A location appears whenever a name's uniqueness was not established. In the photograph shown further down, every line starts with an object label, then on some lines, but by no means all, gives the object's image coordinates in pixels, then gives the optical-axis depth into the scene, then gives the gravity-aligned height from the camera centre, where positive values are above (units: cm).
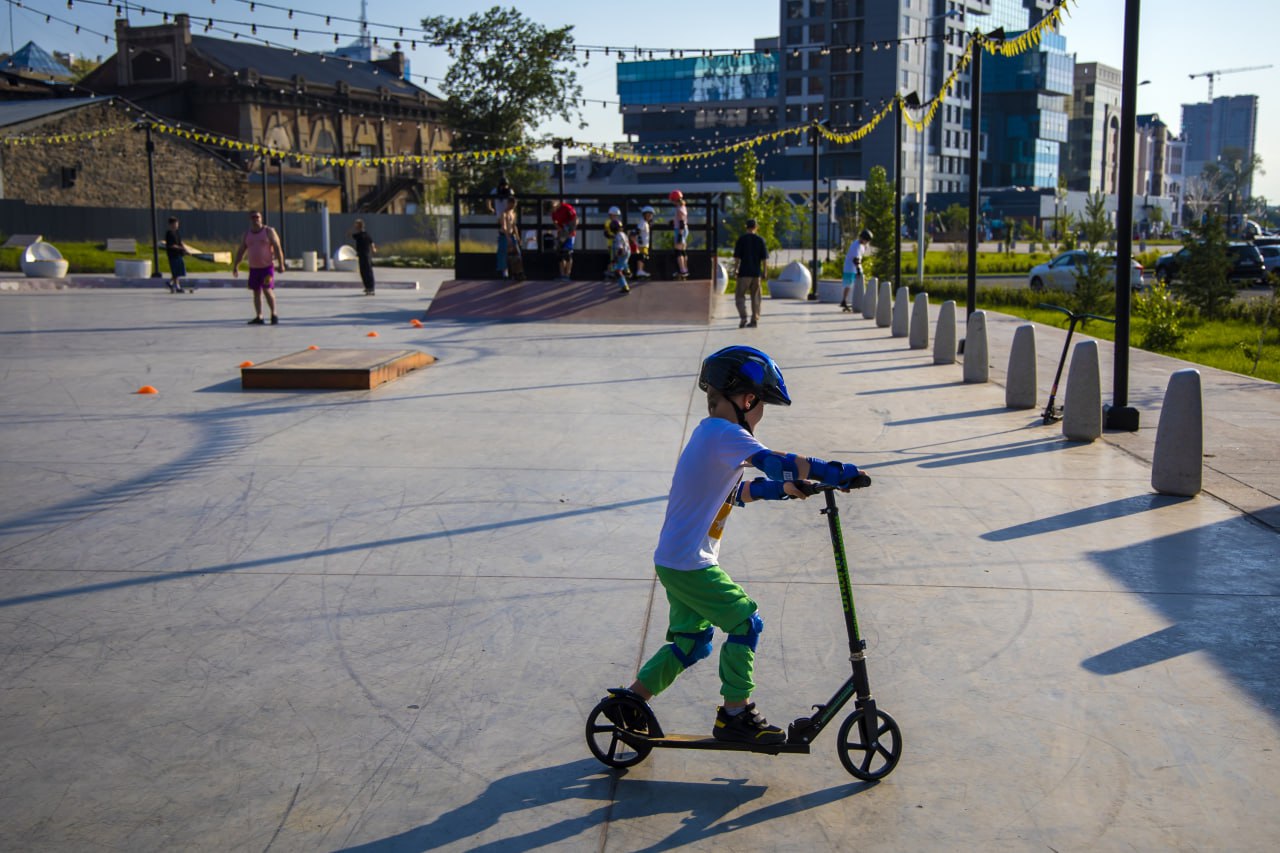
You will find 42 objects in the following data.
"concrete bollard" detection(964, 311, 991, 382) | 1379 -93
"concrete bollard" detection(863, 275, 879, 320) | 2380 -49
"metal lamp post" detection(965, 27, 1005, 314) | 1673 +186
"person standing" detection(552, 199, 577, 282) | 2402 +94
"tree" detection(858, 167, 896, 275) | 3372 +172
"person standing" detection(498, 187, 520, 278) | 2311 +100
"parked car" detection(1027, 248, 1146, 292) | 3366 +4
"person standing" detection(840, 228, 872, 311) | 2562 +27
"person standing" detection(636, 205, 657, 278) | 2491 +92
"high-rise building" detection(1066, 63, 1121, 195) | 14075 +1824
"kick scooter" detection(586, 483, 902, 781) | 376 -153
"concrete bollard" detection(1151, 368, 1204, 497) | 805 -115
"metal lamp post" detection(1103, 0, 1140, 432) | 1045 +81
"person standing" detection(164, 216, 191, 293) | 3055 +64
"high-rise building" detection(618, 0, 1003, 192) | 10306 +1828
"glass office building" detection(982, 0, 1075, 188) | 12000 +1790
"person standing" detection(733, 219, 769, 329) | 1945 +16
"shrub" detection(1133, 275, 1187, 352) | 1888 -83
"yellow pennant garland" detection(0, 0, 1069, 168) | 1571 +445
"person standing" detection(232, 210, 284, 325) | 1855 +41
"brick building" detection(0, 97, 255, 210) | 5216 +571
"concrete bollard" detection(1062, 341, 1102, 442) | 1011 -109
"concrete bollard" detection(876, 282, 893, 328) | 2131 -54
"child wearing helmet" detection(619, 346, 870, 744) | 377 -87
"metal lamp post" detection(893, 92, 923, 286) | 2511 +237
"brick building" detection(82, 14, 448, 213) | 6638 +1043
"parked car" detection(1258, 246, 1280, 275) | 4209 +75
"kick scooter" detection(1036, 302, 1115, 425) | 1106 -131
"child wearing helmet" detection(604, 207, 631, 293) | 2300 +58
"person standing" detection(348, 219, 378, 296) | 2719 +64
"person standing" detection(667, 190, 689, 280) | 2286 +92
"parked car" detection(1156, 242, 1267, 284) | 3797 +34
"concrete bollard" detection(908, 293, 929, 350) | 1738 -74
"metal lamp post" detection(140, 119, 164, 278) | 3463 +136
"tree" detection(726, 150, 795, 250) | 3712 +251
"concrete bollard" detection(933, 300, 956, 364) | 1556 -84
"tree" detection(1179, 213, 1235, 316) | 2378 +15
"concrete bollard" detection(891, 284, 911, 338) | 1920 -60
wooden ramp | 2161 -47
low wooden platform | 1261 -106
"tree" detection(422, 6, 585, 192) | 7400 +1213
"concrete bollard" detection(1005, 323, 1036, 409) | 1197 -104
